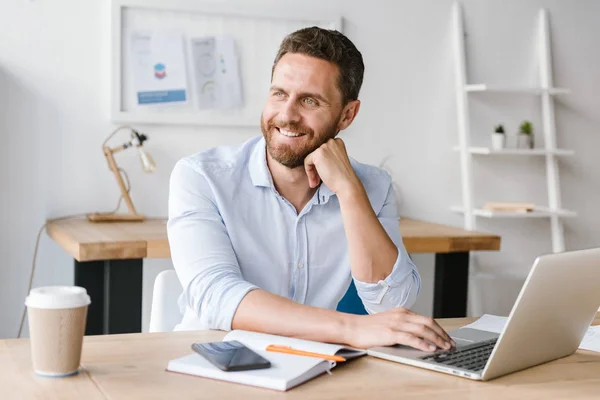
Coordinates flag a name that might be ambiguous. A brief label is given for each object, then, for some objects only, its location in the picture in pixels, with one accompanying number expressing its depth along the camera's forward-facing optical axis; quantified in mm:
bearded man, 2775
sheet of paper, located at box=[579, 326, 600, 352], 2458
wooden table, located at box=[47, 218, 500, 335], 3626
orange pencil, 2188
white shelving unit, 5015
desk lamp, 4236
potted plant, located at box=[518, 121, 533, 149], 5178
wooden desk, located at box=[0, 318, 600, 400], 2033
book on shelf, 5010
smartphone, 2109
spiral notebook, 2078
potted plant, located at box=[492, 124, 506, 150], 5084
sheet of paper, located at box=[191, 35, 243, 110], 4540
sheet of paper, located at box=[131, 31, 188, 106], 4416
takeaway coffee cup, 2041
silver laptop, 2120
